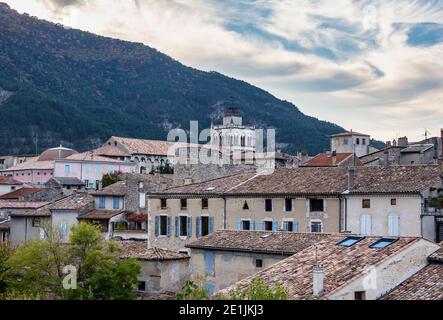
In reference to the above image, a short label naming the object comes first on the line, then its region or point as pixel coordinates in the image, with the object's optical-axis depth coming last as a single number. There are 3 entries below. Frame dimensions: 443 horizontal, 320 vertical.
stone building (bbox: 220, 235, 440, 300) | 22.47
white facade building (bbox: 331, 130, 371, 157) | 83.69
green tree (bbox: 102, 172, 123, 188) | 76.52
